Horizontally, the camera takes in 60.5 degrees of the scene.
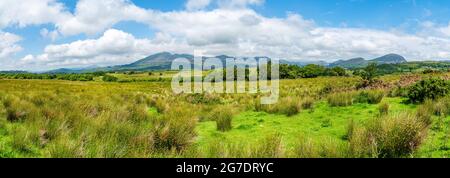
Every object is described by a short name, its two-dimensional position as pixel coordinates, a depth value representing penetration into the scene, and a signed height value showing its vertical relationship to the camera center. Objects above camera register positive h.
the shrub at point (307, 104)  19.06 -1.84
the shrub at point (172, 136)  8.55 -1.55
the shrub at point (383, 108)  15.18 -1.71
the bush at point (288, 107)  17.36 -1.84
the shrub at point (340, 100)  19.45 -1.71
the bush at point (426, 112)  11.39 -1.54
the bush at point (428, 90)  17.59 -1.14
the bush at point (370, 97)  19.78 -1.61
